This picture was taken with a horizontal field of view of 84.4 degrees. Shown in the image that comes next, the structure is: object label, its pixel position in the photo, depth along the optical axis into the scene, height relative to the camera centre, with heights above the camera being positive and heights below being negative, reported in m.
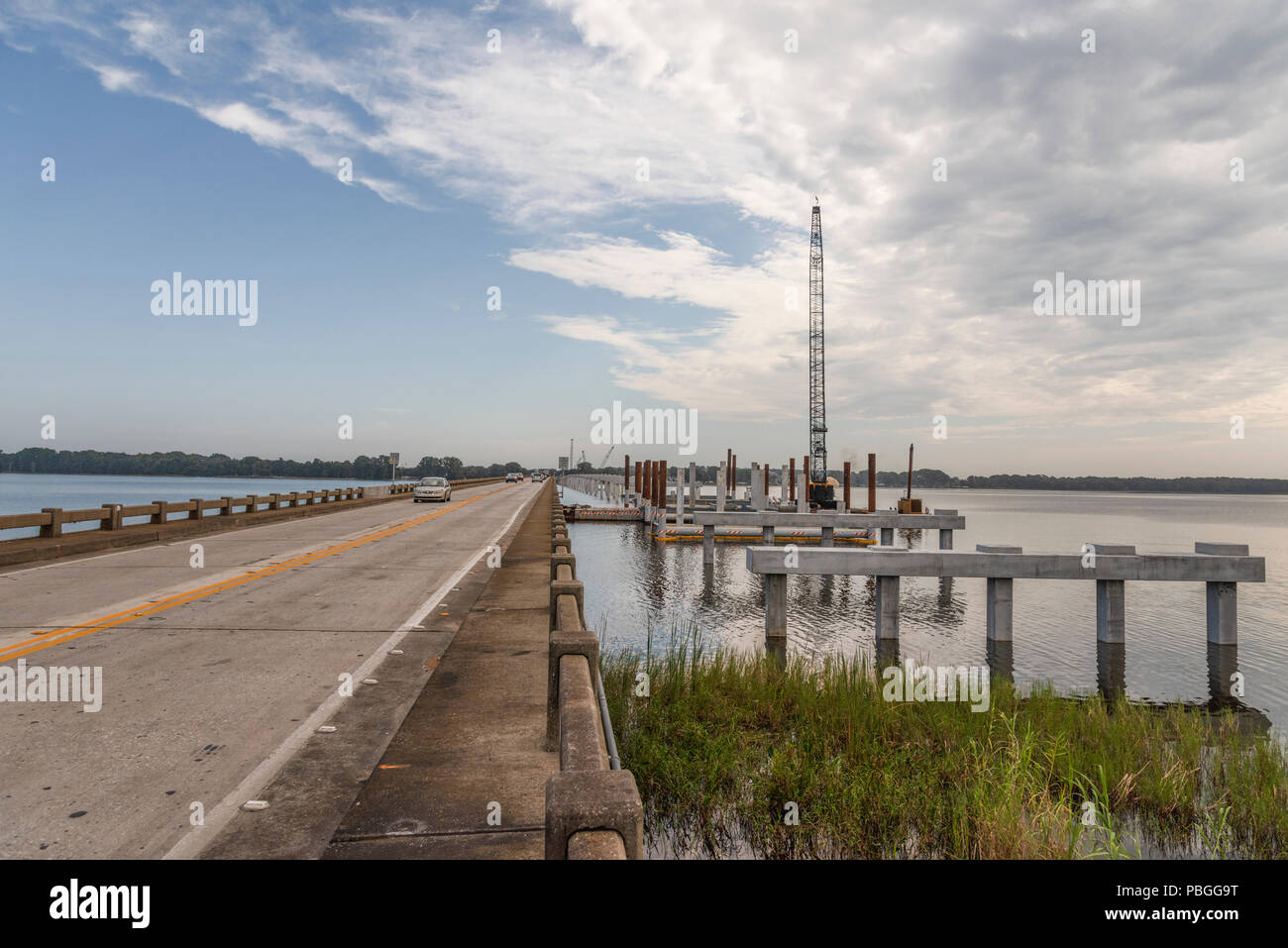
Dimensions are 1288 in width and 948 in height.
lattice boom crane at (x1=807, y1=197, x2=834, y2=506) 92.06 +8.79
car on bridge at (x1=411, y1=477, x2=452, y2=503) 46.34 -1.30
